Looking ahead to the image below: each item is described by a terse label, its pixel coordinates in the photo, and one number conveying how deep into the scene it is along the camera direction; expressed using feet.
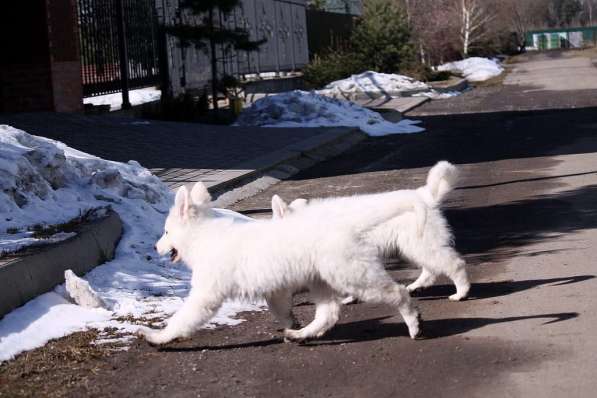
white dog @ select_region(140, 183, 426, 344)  20.39
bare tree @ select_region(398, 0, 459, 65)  189.92
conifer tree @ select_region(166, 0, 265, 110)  86.63
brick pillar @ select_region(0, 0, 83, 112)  69.31
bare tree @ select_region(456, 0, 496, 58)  237.66
